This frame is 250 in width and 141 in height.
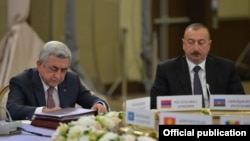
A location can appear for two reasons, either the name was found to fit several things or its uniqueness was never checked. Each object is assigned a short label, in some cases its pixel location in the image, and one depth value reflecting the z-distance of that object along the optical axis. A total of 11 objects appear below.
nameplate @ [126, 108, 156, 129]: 4.70
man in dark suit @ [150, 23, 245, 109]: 8.30
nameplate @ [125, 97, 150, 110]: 5.28
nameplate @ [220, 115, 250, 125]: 4.47
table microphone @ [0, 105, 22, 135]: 6.11
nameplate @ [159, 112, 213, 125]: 4.32
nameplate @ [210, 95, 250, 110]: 6.04
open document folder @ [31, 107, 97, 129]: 6.23
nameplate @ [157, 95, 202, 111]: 5.75
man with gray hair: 7.45
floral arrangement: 4.47
